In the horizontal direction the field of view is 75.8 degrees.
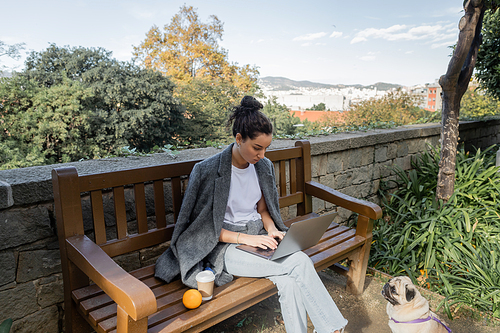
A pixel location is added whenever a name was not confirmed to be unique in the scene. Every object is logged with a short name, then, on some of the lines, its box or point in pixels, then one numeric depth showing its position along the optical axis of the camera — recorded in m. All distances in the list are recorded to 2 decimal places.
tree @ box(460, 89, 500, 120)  13.56
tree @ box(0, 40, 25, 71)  22.03
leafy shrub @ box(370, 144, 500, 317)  2.52
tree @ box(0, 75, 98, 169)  17.59
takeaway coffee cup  1.54
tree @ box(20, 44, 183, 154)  20.19
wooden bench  1.27
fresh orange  1.47
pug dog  1.63
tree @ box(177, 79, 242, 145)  23.22
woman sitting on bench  1.68
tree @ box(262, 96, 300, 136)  26.50
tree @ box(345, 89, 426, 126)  12.83
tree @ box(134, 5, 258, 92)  27.69
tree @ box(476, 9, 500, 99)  4.70
